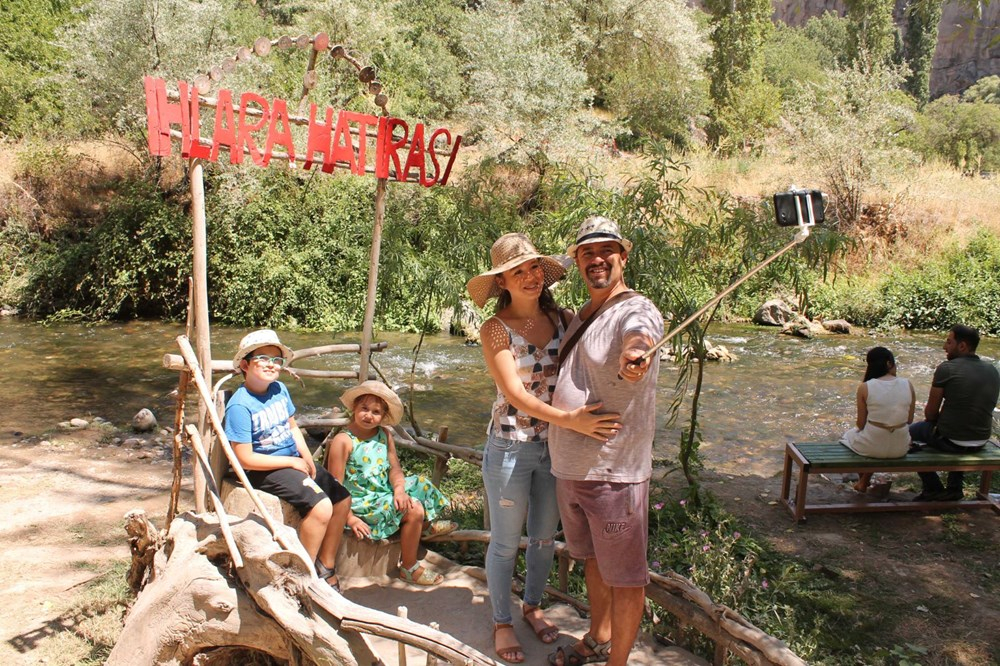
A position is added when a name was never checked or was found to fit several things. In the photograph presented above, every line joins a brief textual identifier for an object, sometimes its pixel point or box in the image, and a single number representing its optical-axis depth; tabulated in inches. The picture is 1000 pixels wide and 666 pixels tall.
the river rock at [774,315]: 601.9
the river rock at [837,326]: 576.7
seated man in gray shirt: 214.5
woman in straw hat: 121.9
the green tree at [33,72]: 744.3
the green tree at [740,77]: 1058.1
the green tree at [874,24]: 1224.2
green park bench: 209.8
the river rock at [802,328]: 562.6
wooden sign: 144.4
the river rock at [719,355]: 479.8
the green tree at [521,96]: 767.1
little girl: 156.1
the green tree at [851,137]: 682.8
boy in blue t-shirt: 143.3
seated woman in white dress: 209.3
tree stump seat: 144.3
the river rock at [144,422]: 322.0
